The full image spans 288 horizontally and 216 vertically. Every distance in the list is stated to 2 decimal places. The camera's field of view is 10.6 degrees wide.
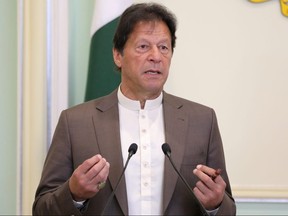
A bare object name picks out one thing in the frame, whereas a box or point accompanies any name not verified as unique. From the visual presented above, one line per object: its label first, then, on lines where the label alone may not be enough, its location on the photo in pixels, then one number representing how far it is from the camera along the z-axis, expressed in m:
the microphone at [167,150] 3.92
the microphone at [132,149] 3.91
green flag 4.49
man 4.05
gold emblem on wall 4.61
